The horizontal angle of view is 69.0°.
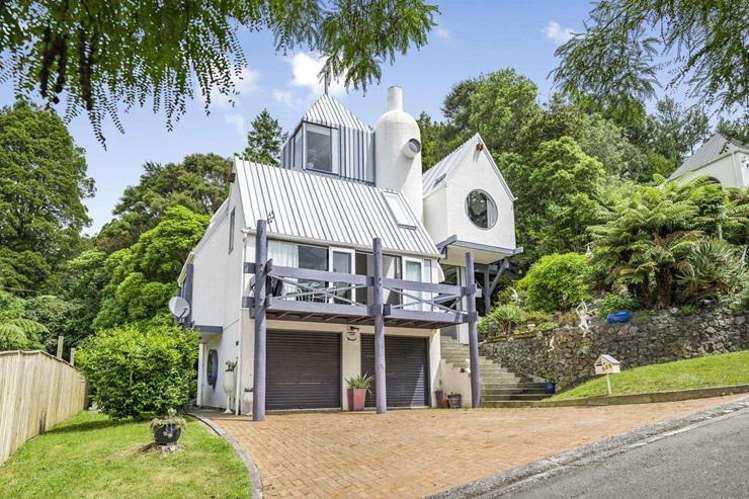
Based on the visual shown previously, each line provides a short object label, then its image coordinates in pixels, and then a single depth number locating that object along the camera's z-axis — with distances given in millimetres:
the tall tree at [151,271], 25328
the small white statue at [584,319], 14780
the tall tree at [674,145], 38344
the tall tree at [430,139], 36362
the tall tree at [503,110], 32281
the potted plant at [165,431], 7664
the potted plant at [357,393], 14734
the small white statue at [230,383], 13711
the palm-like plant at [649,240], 13738
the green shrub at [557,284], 18672
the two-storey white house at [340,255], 14484
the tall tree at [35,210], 26609
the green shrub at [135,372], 11461
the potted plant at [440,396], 16078
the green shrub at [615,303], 14963
